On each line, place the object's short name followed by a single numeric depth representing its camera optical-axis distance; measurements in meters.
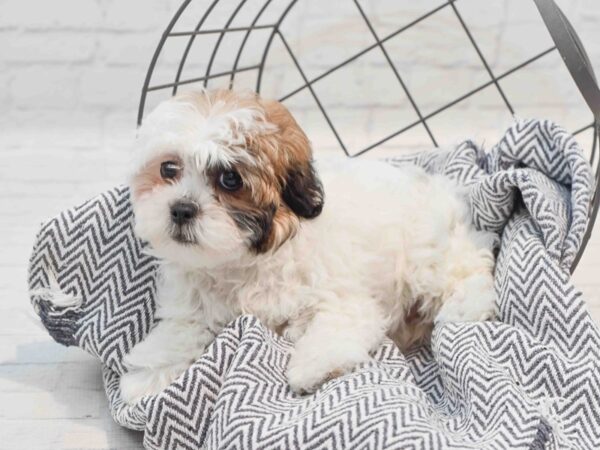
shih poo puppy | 0.74
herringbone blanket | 0.69
